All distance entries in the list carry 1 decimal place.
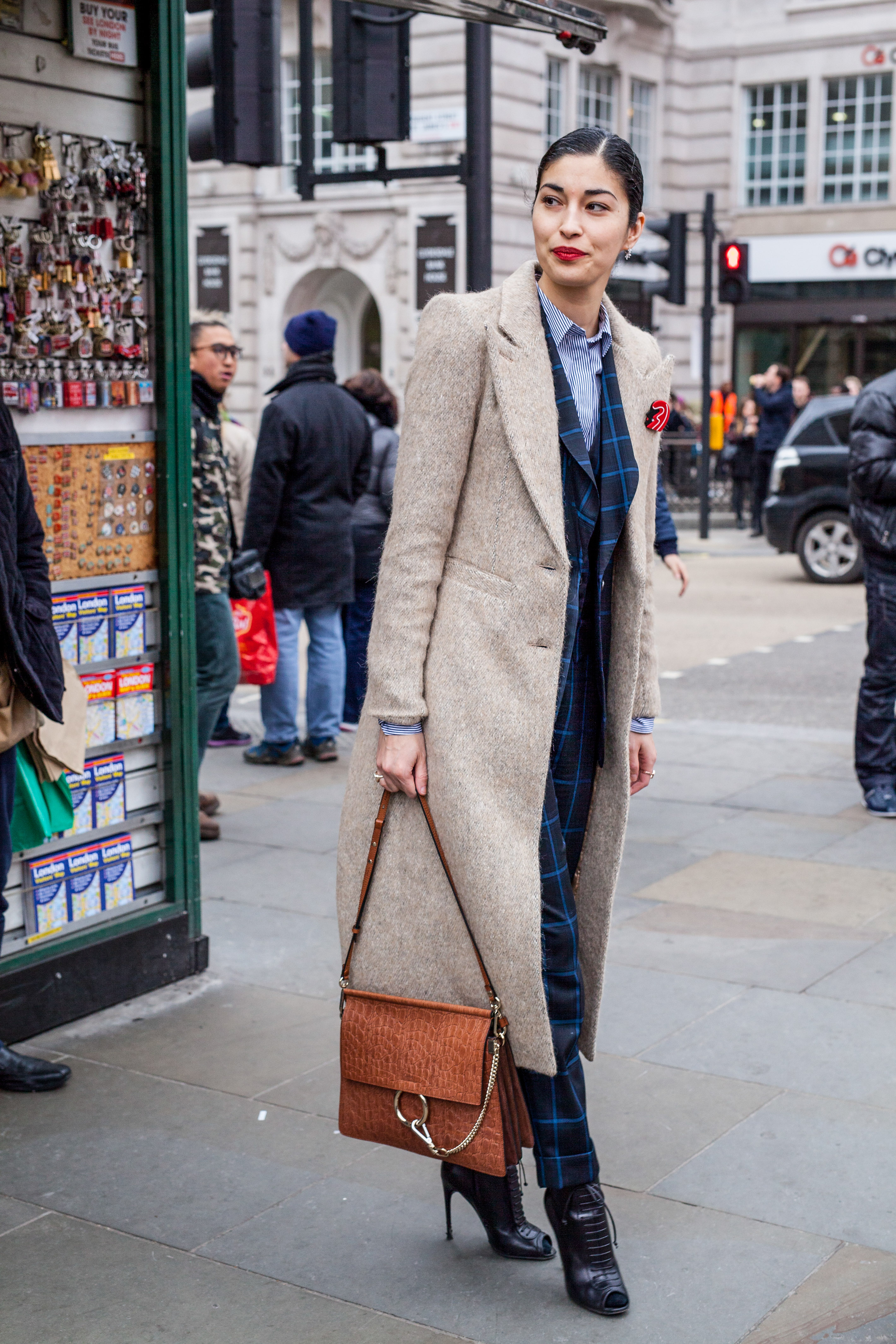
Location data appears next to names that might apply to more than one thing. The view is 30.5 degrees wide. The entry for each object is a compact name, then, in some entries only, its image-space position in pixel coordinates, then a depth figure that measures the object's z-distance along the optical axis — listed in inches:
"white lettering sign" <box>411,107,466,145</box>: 519.5
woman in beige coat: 109.7
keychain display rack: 162.2
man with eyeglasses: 242.7
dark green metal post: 171.5
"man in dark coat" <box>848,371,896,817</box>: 254.2
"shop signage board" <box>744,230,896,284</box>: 1179.3
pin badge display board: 165.6
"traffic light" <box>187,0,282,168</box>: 273.6
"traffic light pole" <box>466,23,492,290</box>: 311.9
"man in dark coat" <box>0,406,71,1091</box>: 141.8
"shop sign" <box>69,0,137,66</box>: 163.8
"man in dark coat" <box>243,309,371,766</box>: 289.7
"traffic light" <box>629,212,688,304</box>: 573.3
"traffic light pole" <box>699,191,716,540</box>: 784.3
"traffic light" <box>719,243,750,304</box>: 767.1
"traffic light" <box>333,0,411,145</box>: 282.4
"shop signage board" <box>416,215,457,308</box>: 964.6
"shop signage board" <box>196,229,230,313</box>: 1067.9
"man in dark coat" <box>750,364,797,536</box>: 808.9
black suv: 595.5
